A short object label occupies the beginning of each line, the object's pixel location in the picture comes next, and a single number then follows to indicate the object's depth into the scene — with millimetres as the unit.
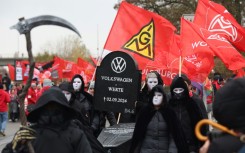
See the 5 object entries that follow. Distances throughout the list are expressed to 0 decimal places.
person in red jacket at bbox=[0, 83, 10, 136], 17708
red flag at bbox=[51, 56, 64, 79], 32656
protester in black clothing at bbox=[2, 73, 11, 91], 29641
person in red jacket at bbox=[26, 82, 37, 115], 20453
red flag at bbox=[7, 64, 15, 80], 33594
